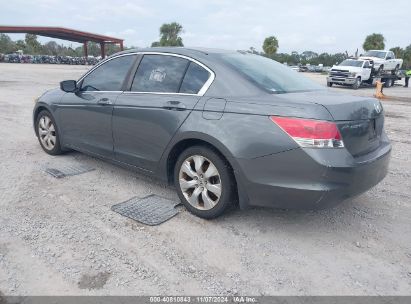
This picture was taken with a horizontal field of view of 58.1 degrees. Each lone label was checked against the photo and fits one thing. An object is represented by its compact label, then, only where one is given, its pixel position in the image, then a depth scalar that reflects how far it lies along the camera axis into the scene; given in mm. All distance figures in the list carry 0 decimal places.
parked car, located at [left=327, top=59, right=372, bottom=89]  24641
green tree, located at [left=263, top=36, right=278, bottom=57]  77812
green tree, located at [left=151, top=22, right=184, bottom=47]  77562
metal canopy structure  51094
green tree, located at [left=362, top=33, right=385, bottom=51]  62812
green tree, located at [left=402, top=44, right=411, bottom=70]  68650
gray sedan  3014
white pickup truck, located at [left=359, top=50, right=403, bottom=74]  27062
